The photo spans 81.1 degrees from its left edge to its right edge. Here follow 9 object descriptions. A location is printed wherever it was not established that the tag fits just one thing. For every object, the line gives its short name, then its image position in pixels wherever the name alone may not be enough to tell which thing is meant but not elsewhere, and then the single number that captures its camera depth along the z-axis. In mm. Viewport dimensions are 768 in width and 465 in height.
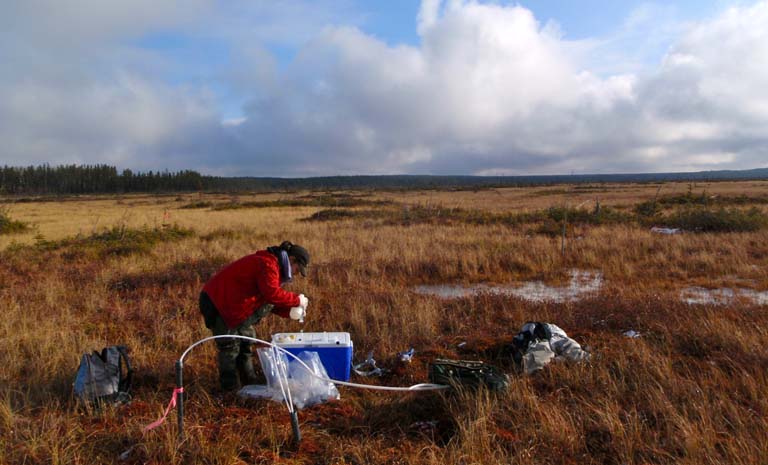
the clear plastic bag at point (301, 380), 3975
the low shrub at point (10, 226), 19516
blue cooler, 4297
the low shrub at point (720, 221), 15102
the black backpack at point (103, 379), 3779
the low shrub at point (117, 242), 12445
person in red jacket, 3957
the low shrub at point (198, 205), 40438
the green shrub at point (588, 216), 18428
